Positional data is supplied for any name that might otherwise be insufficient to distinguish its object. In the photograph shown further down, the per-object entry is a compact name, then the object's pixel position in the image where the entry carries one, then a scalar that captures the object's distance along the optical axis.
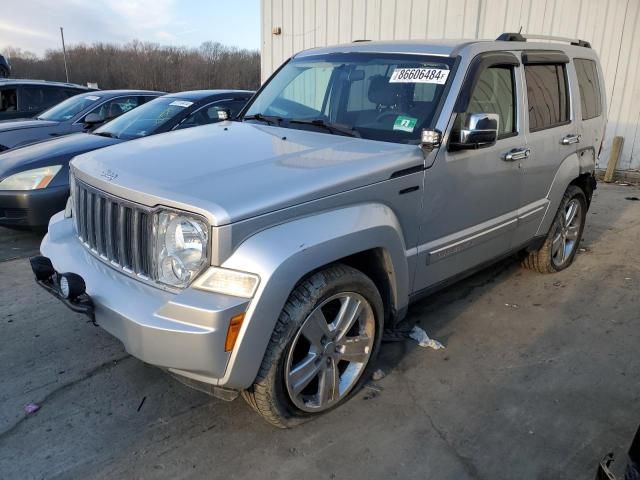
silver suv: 2.24
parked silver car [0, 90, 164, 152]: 6.66
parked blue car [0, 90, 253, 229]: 4.98
